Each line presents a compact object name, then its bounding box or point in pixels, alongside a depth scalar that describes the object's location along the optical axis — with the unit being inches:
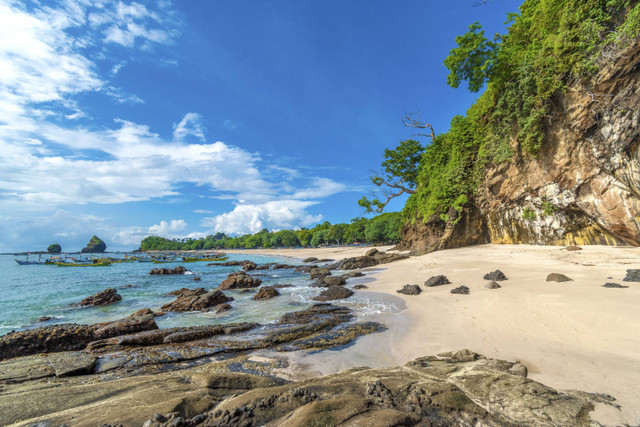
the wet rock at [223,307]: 423.0
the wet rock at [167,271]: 1232.3
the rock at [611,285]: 284.2
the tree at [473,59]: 608.4
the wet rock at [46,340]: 241.9
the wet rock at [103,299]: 562.3
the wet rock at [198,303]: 450.9
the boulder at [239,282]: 686.5
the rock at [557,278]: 342.6
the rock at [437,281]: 449.1
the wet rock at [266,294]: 510.6
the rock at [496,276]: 406.9
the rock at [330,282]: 595.0
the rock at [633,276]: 298.0
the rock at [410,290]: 418.0
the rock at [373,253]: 1279.7
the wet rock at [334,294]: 448.7
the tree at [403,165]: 1071.2
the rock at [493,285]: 364.8
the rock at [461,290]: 369.3
